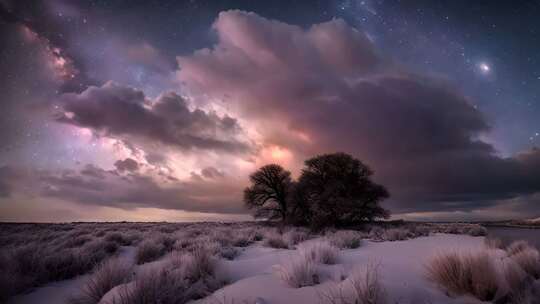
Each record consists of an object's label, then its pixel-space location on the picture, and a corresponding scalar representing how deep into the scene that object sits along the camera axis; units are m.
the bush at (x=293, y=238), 11.48
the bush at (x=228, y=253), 9.04
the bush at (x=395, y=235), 12.82
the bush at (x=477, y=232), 14.73
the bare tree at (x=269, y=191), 31.11
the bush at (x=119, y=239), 14.32
